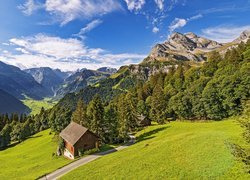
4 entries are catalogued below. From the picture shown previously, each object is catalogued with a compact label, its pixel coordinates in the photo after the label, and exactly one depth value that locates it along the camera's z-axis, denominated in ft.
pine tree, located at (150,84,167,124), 326.24
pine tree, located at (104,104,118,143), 254.06
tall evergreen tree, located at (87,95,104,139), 251.60
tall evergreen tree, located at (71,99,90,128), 277.07
